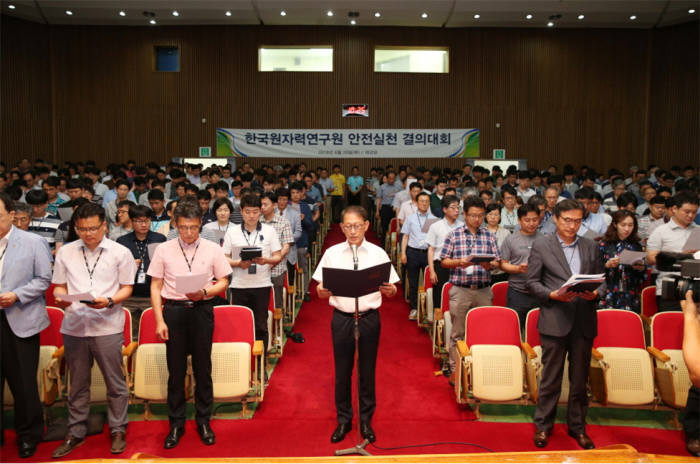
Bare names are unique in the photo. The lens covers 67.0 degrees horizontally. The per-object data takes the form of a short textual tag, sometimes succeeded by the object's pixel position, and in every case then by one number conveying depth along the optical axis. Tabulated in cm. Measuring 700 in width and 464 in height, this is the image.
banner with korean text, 1380
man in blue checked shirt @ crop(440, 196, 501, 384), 438
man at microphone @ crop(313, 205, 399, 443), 348
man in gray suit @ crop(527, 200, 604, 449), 337
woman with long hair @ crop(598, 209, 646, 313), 456
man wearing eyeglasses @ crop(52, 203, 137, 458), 335
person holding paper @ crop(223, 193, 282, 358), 456
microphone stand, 332
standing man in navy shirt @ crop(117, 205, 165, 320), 424
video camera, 212
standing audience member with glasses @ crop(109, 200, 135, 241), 474
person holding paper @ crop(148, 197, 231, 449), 341
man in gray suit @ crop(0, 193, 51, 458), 326
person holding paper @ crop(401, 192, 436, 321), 599
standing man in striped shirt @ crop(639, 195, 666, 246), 584
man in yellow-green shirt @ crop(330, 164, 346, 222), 1270
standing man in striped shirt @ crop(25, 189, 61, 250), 490
